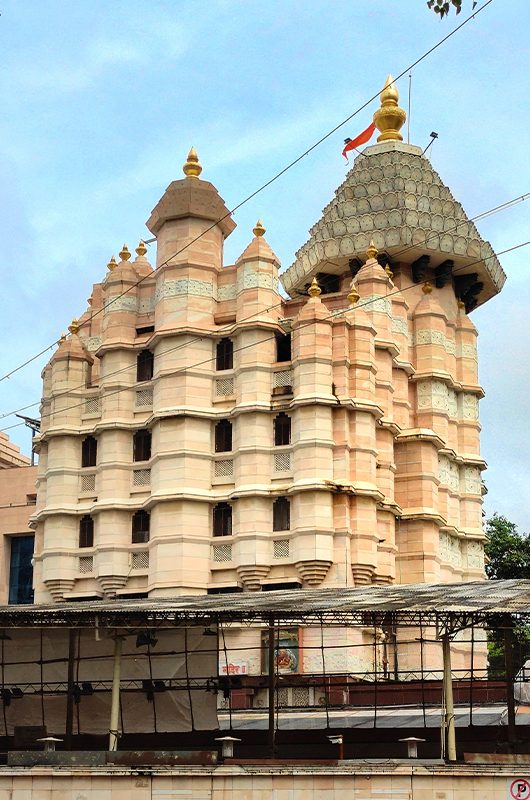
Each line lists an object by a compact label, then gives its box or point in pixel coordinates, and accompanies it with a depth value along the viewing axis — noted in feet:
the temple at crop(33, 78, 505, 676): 183.73
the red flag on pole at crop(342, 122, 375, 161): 227.01
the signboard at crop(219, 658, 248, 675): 177.37
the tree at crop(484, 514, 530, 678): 259.39
